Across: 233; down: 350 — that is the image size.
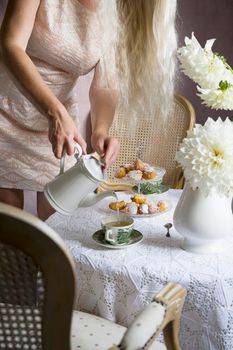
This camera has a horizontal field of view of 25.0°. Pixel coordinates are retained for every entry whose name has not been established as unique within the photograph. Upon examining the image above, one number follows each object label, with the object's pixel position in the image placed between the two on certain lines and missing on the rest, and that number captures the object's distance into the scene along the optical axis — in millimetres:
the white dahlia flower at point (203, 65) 1204
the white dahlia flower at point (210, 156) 1133
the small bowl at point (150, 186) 1719
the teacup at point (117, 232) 1278
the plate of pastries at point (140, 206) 1504
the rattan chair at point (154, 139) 2418
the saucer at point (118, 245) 1266
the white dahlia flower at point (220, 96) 1216
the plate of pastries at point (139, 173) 1827
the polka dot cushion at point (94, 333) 1155
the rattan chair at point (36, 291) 627
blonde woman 1428
